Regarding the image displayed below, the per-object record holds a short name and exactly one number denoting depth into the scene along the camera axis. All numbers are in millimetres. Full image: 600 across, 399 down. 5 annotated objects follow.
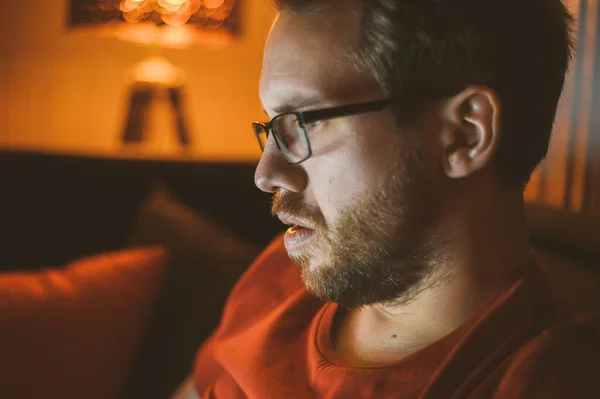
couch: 1196
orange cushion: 1206
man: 788
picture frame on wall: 2236
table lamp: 2242
